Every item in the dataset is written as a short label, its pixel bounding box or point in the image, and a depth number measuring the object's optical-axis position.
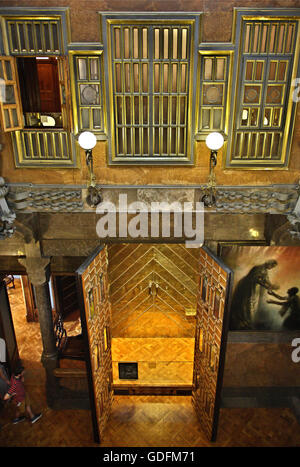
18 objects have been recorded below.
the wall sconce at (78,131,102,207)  4.02
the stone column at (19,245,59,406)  5.18
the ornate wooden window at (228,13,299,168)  4.07
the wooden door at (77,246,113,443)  4.40
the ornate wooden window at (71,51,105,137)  4.17
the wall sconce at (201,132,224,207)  4.00
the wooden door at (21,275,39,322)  8.03
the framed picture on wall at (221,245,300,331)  5.13
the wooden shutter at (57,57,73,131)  4.18
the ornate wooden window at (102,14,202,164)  4.06
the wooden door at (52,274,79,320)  7.86
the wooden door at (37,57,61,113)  8.42
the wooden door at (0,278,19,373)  6.20
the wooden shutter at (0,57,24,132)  4.00
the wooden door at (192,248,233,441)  4.46
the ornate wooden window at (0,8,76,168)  4.00
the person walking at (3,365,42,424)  5.50
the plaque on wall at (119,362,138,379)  6.05
